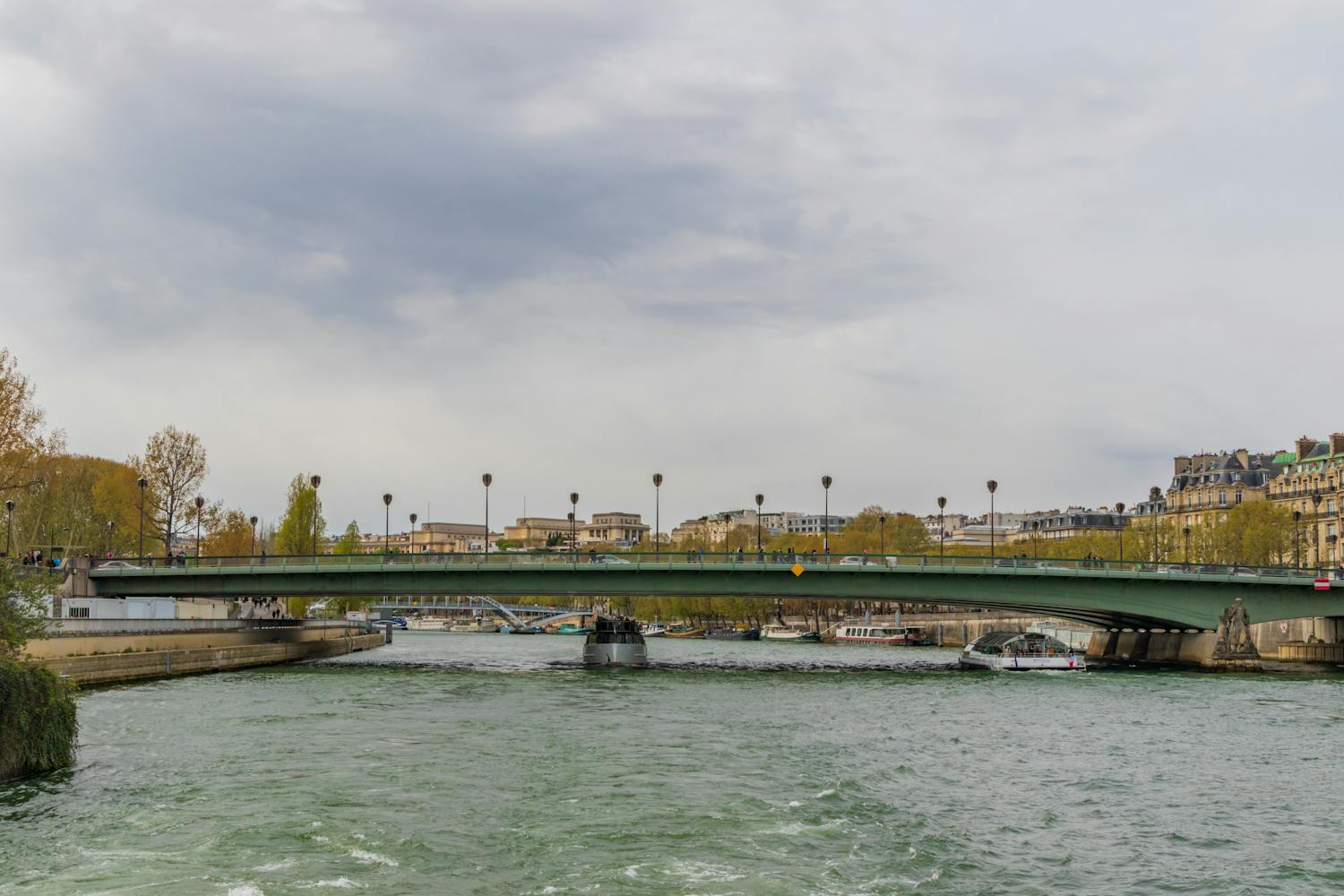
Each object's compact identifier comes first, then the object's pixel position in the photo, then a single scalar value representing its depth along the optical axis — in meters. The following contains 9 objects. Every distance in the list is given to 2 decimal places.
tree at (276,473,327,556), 124.19
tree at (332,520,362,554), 151.12
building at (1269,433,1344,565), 145.25
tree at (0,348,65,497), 69.06
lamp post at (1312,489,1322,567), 146.50
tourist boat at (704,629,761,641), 173.31
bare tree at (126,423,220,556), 105.06
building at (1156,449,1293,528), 178.50
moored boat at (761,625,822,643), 161.62
